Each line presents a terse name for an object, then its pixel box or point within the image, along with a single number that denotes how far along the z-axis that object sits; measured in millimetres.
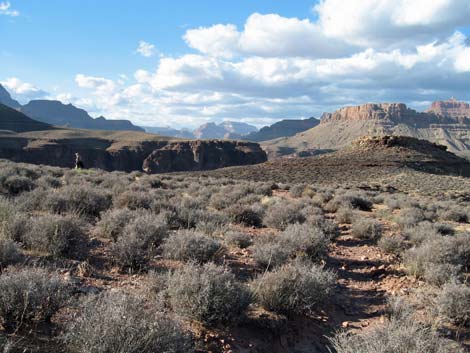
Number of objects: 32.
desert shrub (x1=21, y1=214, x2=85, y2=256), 6312
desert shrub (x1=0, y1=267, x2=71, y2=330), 3948
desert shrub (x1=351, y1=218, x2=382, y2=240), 10406
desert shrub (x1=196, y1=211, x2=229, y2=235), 8984
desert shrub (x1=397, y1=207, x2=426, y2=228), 11727
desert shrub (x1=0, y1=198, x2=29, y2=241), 6602
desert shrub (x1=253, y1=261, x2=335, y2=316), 5438
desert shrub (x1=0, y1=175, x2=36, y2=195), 12333
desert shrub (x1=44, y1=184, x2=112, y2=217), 9596
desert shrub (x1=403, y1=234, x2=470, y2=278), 7277
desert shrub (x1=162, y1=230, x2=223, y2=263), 6711
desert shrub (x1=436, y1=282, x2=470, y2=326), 5430
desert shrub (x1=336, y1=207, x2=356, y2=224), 12678
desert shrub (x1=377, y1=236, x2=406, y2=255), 8883
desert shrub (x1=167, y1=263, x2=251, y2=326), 4648
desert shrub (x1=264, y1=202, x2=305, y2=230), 10793
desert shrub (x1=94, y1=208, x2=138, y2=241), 7934
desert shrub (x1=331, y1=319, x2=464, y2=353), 3713
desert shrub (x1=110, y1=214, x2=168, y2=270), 6293
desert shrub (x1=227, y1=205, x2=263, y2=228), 11367
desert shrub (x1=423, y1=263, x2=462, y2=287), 6574
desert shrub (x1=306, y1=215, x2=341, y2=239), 10205
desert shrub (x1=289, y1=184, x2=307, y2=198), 20584
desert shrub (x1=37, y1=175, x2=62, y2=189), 13580
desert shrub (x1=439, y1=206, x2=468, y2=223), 15555
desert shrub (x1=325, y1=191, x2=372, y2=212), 15289
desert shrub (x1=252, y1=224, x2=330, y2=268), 7047
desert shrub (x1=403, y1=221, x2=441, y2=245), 9375
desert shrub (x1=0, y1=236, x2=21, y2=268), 5292
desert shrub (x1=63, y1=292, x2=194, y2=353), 3400
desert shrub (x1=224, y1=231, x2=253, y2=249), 8393
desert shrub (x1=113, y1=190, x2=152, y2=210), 11078
